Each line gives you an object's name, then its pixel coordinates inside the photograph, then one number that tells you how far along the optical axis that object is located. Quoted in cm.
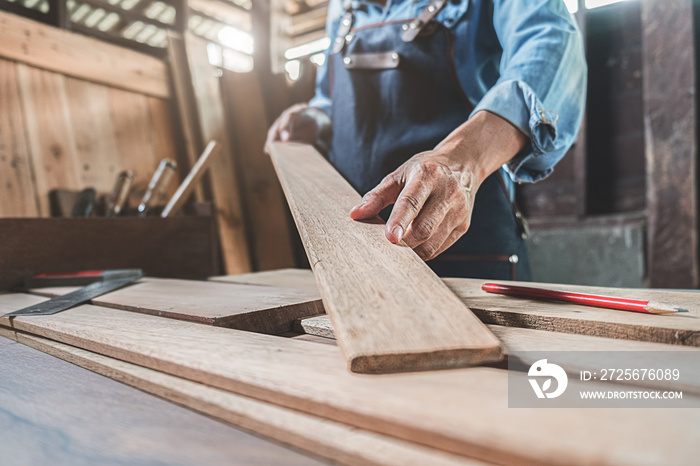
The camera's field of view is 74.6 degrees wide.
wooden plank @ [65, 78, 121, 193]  243
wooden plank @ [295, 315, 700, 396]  36
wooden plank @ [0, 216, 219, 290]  119
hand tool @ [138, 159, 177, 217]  177
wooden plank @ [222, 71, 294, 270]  306
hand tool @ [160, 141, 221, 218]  159
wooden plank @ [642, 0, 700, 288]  262
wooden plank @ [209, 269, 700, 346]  48
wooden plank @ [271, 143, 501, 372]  39
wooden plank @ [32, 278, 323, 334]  63
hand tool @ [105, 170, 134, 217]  196
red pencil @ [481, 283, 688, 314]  54
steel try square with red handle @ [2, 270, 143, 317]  73
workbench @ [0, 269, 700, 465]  27
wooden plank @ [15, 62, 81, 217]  224
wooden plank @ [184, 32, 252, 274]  297
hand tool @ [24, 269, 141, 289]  110
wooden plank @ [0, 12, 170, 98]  220
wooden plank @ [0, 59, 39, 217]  212
